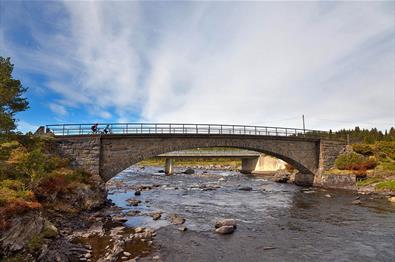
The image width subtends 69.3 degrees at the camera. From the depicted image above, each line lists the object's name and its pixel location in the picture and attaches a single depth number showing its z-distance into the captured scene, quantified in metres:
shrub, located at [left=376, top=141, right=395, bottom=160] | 53.35
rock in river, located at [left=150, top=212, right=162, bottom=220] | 26.64
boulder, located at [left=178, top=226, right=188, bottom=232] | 22.69
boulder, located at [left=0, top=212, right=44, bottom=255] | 14.64
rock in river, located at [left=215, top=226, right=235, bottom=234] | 21.89
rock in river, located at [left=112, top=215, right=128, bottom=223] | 25.23
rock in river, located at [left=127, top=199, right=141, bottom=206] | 34.00
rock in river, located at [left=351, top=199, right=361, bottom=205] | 33.03
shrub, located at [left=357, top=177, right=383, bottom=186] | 43.98
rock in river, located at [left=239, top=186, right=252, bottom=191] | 48.18
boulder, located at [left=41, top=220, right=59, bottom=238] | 17.59
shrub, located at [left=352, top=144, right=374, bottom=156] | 53.72
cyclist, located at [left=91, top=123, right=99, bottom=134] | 36.50
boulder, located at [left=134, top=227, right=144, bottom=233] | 21.94
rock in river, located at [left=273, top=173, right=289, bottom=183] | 61.09
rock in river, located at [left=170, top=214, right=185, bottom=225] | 25.02
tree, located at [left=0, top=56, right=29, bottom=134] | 22.86
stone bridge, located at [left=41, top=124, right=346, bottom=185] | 34.16
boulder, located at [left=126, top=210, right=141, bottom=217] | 28.02
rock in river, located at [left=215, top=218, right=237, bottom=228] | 23.17
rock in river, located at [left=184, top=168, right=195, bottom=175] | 86.57
